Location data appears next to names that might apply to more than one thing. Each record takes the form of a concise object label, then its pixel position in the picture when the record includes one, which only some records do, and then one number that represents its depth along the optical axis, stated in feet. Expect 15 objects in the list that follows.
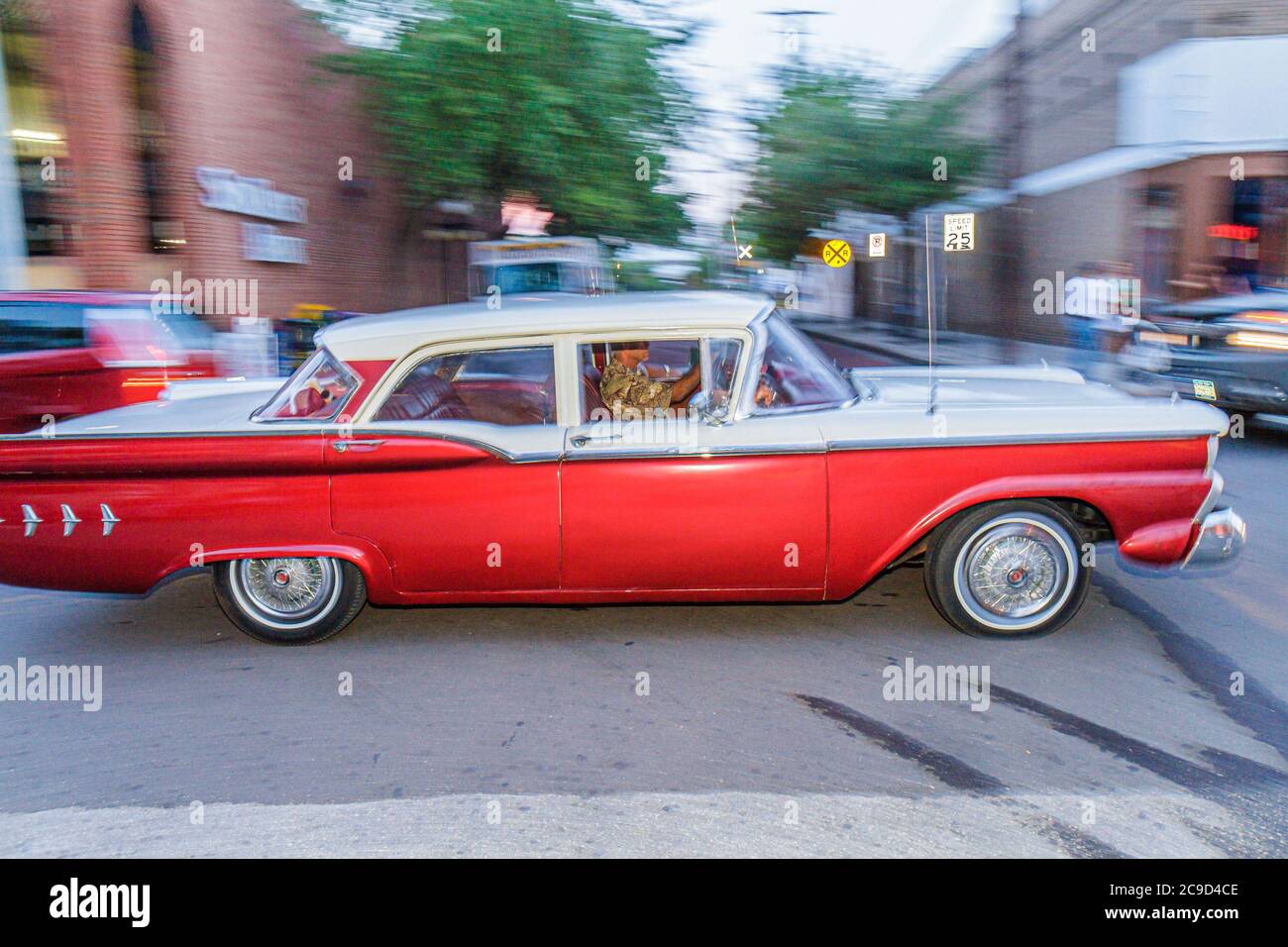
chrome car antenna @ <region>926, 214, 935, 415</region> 14.58
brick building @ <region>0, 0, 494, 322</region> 47.06
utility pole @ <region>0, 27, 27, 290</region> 46.60
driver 15.85
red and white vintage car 14.10
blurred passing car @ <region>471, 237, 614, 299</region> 58.70
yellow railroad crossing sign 74.33
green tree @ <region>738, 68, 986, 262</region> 86.84
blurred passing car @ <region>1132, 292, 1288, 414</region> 30.60
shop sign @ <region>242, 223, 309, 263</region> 57.62
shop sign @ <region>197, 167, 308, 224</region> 53.11
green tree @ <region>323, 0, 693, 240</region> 55.77
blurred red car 25.14
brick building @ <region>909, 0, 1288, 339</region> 61.11
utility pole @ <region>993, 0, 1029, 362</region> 40.75
